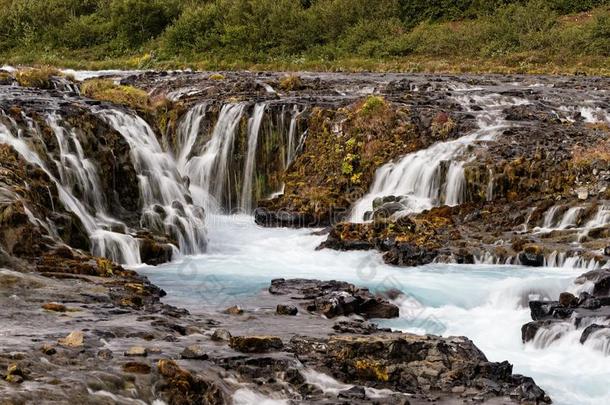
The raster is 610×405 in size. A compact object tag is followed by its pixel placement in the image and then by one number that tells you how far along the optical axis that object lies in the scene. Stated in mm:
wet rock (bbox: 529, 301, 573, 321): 11602
